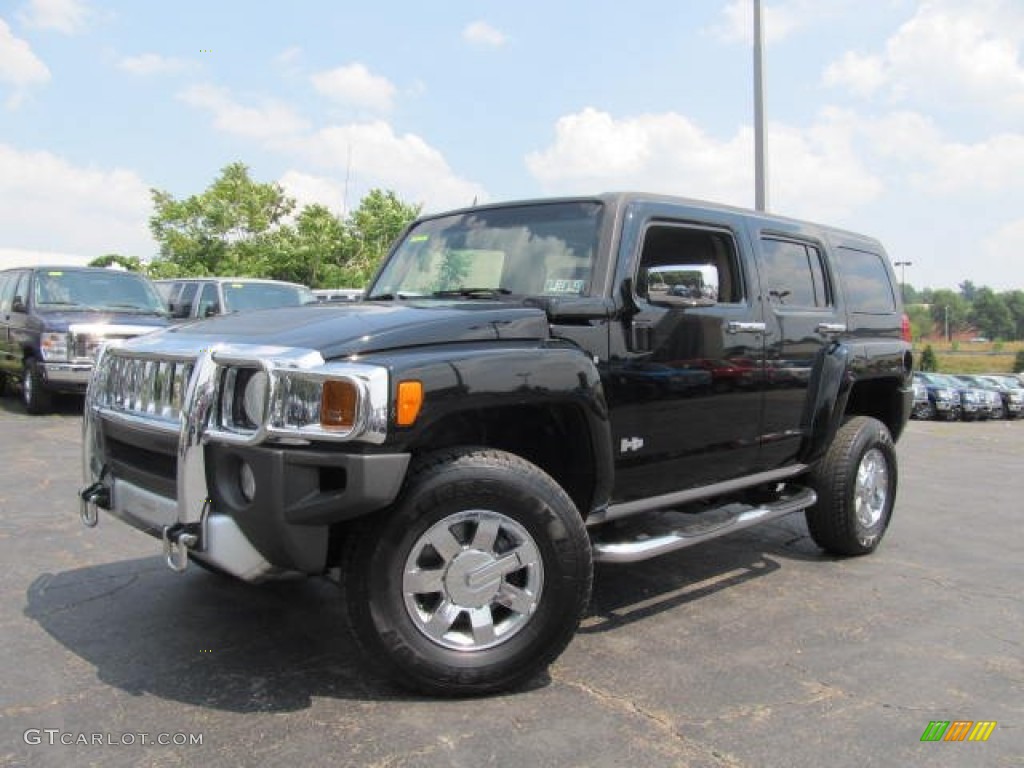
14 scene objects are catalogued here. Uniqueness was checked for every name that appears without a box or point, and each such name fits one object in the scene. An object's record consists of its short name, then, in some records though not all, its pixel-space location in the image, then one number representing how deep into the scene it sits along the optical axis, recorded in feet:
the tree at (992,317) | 505.66
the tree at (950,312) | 500.74
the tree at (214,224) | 113.80
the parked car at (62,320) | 33.68
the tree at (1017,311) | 505.66
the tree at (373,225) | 105.40
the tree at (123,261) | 115.12
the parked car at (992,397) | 115.44
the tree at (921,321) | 436.47
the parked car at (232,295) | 41.57
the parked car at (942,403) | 112.88
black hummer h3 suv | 9.46
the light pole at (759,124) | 40.42
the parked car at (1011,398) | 119.24
